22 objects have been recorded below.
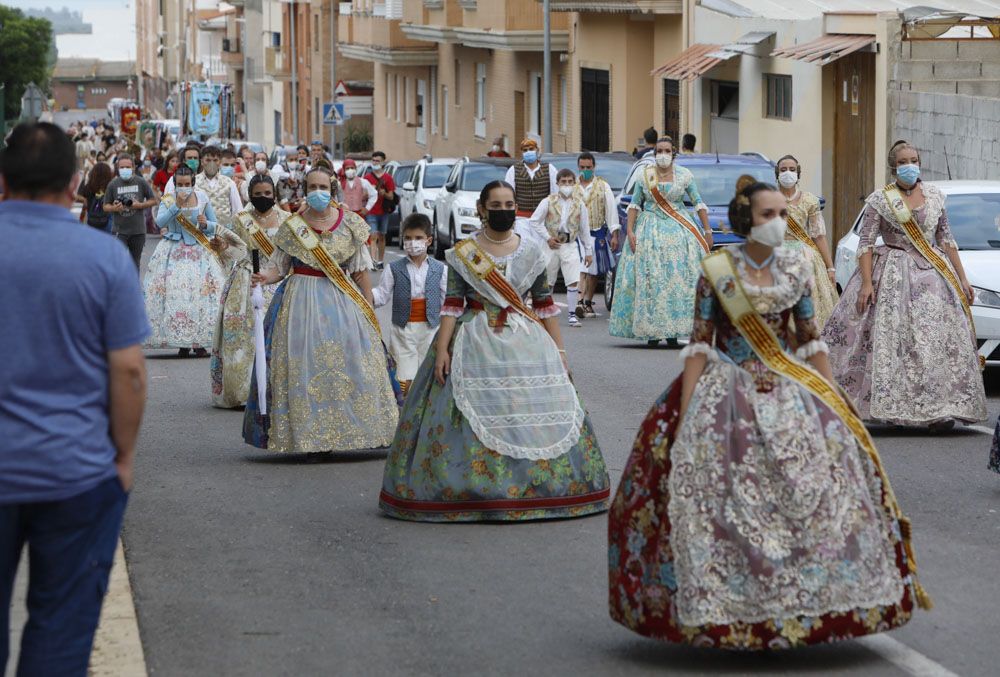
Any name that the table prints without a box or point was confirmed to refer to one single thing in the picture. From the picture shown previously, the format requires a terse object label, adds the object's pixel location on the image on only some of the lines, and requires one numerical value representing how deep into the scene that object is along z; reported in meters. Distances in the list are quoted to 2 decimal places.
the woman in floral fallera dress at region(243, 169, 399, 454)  11.56
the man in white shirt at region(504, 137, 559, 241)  24.25
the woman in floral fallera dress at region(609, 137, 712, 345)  17.62
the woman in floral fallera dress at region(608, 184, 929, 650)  6.46
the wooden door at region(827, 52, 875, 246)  27.12
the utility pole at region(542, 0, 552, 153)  39.16
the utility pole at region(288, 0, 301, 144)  73.94
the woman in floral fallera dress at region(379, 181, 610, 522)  9.48
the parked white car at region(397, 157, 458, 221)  34.09
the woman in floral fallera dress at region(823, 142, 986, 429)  12.27
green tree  112.69
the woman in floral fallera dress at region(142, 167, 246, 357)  18.00
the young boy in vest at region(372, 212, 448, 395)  12.79
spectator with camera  20.78
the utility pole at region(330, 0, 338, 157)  65.50
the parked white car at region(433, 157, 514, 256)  28.81
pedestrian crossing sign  52.91
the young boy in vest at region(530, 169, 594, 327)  21.06
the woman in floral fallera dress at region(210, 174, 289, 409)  14.41
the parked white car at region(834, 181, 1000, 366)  14.09
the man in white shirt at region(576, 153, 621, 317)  21.95
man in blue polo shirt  5.14
